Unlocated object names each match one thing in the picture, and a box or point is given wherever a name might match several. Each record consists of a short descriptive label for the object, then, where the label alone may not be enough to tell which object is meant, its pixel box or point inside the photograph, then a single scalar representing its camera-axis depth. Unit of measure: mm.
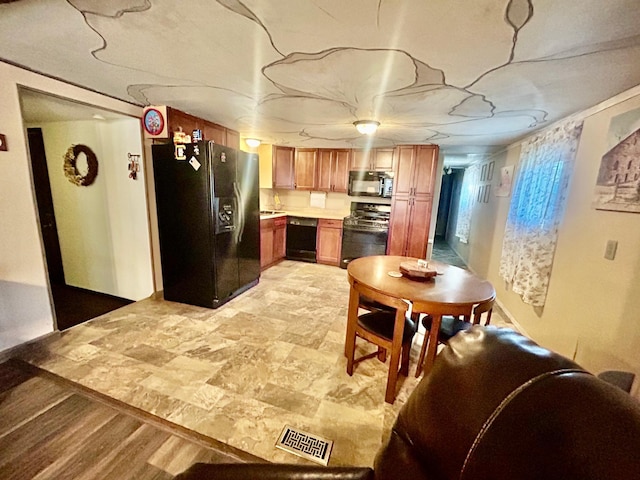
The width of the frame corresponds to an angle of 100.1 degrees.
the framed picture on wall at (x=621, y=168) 1712
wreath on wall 3109
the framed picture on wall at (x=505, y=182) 3653
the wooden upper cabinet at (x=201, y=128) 2857
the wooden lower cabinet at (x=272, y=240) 4378
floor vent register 1413
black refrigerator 2789
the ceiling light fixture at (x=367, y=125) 2894
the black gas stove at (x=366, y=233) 4590
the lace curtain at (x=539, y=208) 2396
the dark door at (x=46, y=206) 3354
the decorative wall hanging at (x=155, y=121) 2785
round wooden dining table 1590
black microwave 4633
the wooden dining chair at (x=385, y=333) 1707
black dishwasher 4988
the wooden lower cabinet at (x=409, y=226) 4367
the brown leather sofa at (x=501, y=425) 454
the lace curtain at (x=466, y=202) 5586
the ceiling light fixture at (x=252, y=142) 4430
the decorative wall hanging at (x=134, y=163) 2918
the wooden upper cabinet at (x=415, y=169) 4230
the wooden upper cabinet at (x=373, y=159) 4605
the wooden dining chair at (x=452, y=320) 1581
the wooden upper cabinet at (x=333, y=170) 4902
